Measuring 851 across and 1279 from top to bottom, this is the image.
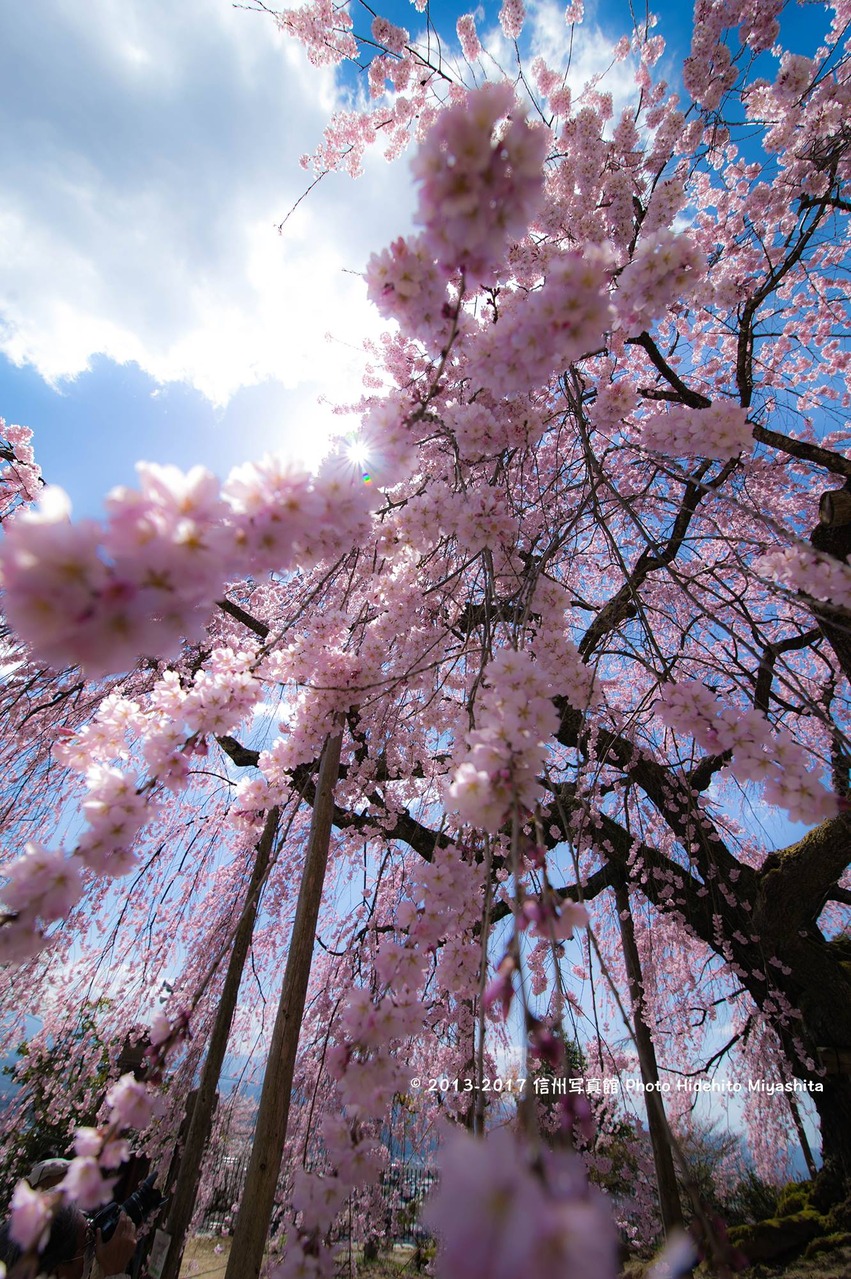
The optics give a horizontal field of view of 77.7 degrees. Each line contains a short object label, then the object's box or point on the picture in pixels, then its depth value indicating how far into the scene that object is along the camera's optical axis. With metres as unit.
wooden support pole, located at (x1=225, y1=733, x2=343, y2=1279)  1.53
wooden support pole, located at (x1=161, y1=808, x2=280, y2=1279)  3.17
